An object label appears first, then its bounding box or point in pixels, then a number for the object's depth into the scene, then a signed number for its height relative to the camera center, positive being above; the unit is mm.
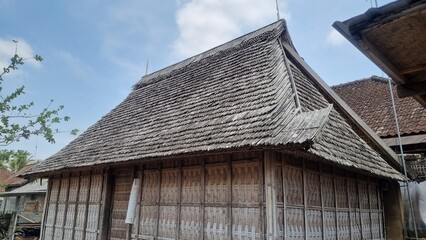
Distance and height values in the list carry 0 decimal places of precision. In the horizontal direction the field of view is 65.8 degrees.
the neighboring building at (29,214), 11527 -251
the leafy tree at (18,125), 7180 +1980
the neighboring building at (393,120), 8242 +2850
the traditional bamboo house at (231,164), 5129 +884
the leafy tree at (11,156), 7473 +1165
